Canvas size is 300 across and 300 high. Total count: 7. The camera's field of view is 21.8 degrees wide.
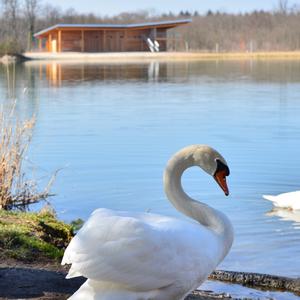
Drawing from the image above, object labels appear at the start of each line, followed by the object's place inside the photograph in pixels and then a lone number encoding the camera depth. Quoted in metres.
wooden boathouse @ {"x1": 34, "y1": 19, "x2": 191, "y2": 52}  72.25
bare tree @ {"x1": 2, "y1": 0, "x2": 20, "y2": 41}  94.56
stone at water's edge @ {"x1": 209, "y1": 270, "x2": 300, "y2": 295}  6.27
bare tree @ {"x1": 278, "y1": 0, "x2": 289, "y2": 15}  103.93
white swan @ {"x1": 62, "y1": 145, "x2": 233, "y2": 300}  4.16
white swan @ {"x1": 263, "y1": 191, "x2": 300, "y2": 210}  9.40
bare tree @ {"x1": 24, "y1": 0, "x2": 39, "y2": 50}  97.56
